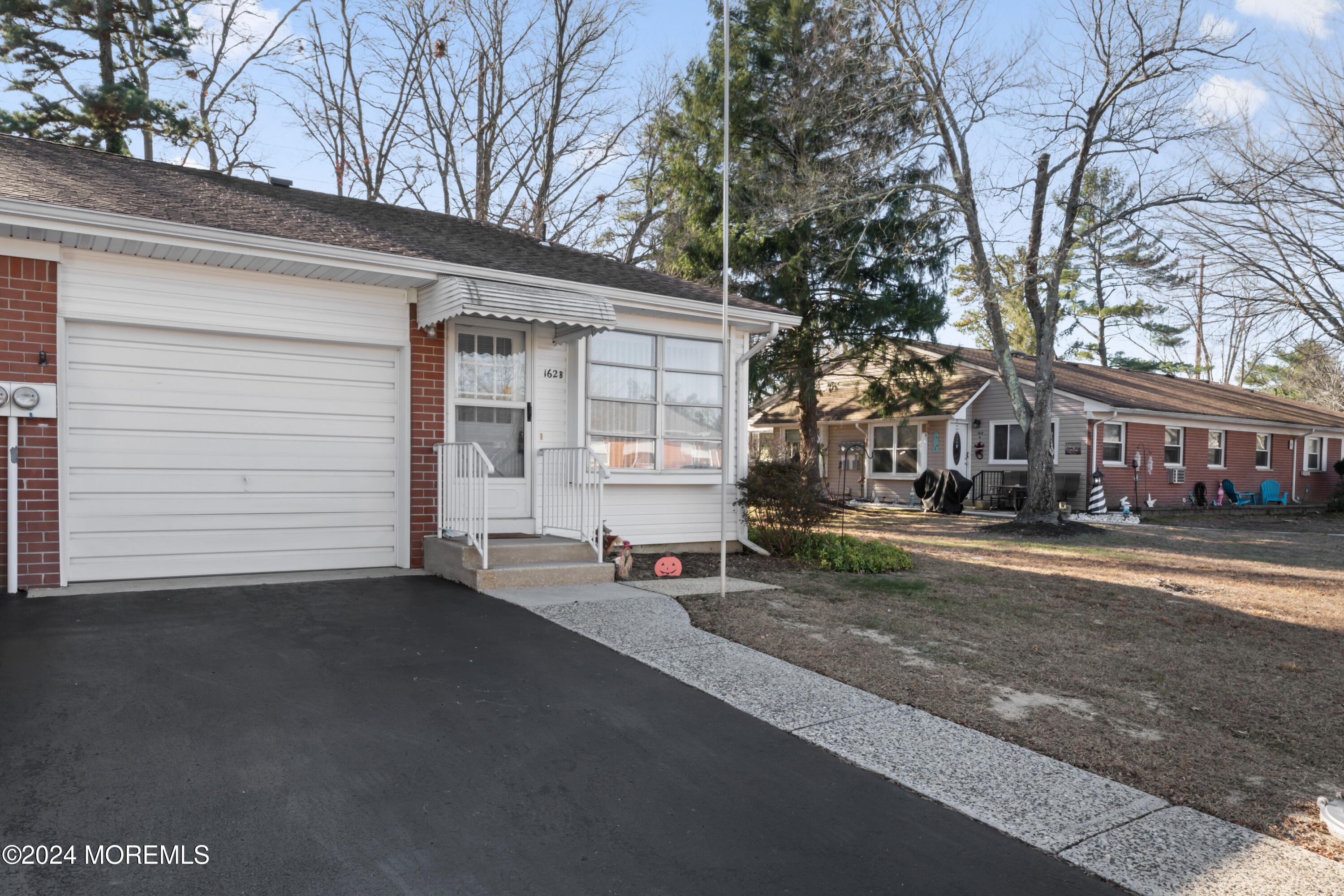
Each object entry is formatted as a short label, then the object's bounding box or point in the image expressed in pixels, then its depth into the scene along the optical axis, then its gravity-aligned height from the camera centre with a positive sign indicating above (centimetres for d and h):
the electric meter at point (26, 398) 607 +35
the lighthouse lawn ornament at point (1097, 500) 1872 -119
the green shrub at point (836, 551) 923 -124
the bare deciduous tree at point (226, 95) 1661 +747
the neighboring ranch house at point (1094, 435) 2050 +39
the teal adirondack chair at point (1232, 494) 2305 -127
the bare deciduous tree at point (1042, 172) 1418 +537
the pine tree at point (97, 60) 1428 +709
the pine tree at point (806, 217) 1647 +502
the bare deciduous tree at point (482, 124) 1889 +782
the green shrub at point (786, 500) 948 -63
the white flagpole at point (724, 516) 677 -61
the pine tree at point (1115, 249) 1420 +431
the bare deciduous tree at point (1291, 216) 1122 +345
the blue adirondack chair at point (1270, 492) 2416 -127
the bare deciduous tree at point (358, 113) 1831 +789
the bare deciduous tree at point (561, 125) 1925 +796
